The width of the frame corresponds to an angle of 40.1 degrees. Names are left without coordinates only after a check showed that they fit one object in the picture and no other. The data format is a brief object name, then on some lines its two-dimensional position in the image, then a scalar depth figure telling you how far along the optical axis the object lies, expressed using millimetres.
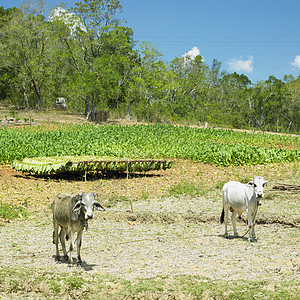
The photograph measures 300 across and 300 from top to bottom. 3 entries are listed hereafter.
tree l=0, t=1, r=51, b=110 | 48312
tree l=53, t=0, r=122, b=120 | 47000
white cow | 8750
